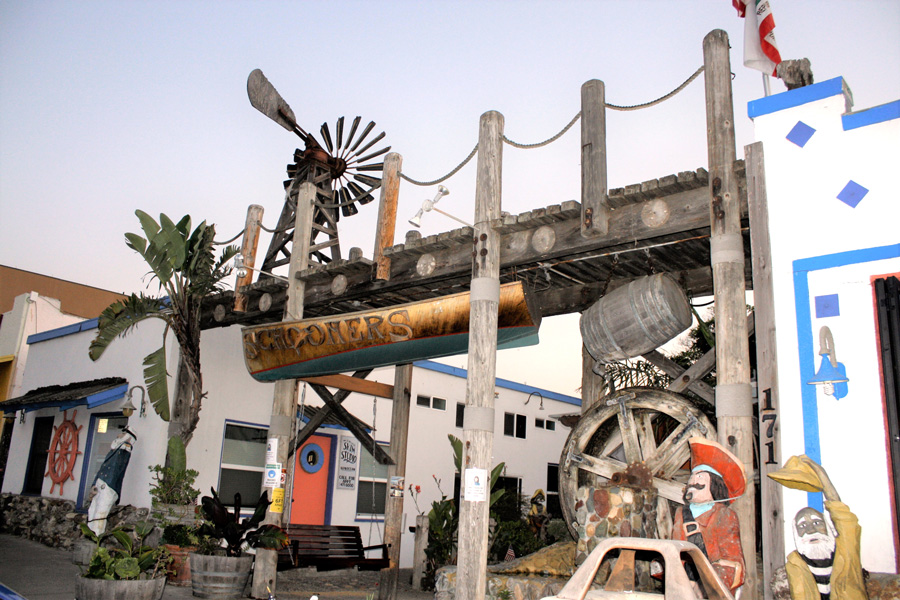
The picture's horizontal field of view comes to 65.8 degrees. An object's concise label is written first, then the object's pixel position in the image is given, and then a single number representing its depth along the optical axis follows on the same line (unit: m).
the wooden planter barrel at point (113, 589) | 7.06
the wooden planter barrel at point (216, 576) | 8.62
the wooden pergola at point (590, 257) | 6.30
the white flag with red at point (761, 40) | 7.20
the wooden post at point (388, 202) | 9.50
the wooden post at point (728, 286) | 5.99
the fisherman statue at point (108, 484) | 10.66
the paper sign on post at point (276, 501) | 9.31
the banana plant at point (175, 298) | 10.95
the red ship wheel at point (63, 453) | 13.77
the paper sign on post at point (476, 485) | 7.15
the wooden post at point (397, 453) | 10.89
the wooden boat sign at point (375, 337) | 8.12
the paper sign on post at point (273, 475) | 9.36
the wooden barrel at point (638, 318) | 7.29
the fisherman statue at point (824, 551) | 4.44
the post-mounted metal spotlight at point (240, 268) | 10.41
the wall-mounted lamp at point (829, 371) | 5.61
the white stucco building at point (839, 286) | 5.42
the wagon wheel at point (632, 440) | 7.89
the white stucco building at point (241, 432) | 12.36
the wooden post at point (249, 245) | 11.32
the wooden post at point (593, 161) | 7.39
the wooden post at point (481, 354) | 7.04
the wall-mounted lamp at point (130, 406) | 11.51
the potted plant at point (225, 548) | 8.64
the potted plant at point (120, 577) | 7.07
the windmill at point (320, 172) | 12.08
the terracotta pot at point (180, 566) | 9.70
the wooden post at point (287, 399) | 8.98
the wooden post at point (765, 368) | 5.71
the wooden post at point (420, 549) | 11.55
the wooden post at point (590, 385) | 9.80
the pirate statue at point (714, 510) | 5.15
